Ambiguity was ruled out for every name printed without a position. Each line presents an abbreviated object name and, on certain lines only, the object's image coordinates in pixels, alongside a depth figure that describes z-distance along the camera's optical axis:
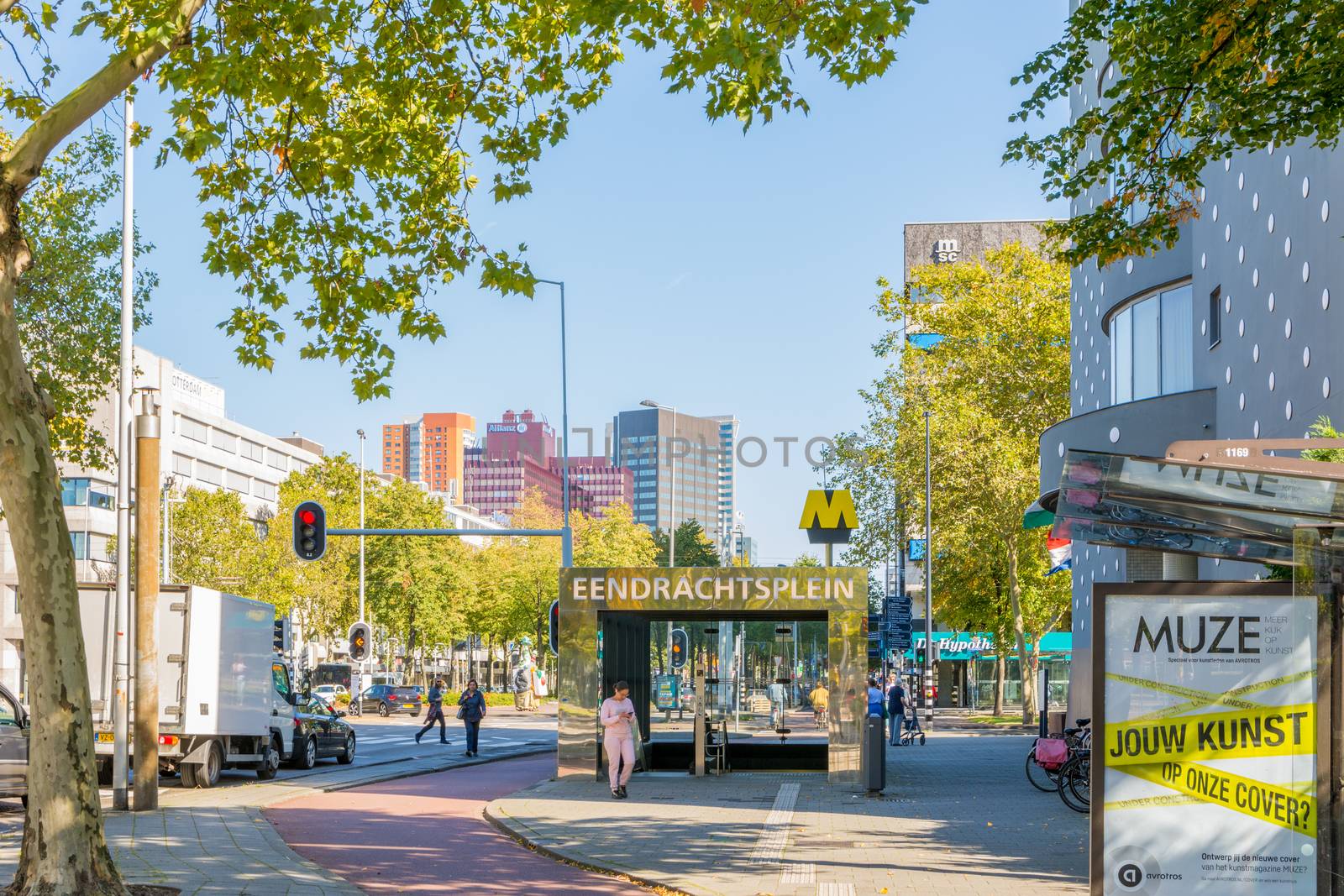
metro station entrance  23.19
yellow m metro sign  25.55
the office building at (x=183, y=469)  73.94
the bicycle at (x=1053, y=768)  19.22
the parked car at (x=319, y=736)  27.89
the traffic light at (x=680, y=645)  25.42
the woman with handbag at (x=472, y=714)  31.73
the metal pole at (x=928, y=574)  49.66
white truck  22.14
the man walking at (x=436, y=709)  37.31
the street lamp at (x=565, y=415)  42.57
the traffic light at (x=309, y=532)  28.05
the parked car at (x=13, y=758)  18.09
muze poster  8.16
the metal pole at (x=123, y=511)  17.25
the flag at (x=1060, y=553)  37.97
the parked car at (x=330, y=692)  56.44
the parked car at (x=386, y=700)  60.47
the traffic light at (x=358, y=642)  41.06
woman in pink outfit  19.58
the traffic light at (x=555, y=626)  23.45
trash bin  20.08
